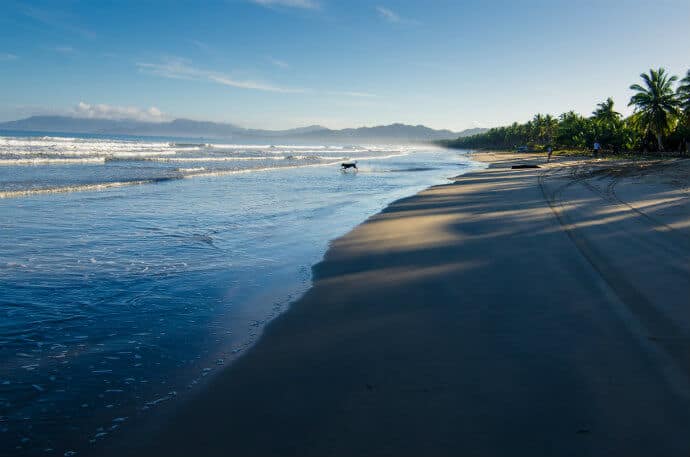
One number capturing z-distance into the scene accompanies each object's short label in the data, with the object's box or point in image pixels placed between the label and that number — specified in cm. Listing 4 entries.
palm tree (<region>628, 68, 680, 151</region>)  5306
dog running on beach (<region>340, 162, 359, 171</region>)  3844
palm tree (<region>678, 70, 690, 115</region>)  4850
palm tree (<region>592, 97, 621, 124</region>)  7488
